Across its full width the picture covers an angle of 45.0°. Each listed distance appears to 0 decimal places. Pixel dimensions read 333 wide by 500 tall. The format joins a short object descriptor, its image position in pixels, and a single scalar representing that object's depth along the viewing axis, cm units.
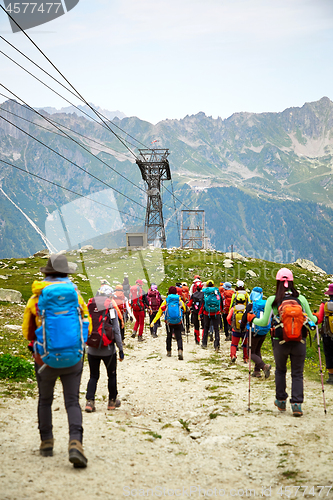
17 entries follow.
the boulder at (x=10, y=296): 2738
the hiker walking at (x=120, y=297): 1648
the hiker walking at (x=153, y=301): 1985
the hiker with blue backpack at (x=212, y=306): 1625
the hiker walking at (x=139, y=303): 1897
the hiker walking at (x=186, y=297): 2150
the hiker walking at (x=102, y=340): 859
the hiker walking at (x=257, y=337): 1154
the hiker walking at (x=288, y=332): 787
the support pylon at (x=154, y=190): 5588
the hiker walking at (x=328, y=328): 1049
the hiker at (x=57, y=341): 561
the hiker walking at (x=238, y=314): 1316
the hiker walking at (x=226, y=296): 1777
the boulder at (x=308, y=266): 6395
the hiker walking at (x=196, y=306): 1911
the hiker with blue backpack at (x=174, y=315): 1512
